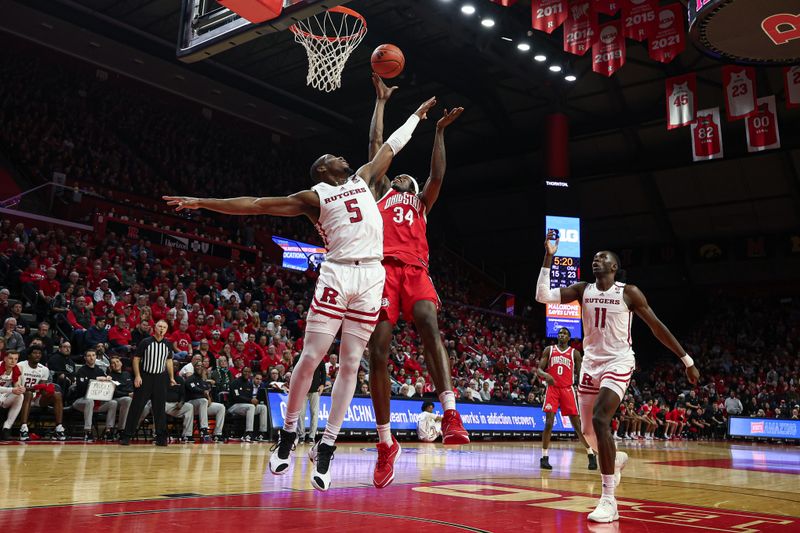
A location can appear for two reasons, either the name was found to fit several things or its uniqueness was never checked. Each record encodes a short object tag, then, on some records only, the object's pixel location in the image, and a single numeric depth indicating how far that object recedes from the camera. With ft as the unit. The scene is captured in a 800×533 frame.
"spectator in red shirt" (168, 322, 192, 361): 45.70
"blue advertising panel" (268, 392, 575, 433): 46.75
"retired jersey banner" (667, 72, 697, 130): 60.08
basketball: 19.53
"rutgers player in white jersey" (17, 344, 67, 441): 36.19
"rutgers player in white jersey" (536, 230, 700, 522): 19.65
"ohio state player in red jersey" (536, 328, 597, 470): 36.47
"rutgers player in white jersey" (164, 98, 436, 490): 16.05
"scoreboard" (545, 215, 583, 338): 75.77
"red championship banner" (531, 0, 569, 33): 51.16
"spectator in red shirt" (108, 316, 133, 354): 44.02
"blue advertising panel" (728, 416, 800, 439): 78.64
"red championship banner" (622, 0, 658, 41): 50.29
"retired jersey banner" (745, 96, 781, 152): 58.75
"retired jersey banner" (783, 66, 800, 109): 53.26
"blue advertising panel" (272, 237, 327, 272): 82.89
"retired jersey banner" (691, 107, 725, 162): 61.26
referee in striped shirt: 37.22
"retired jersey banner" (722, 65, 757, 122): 56.13
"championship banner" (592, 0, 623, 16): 49.90
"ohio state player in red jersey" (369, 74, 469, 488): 16.97
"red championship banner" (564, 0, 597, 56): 52.75
